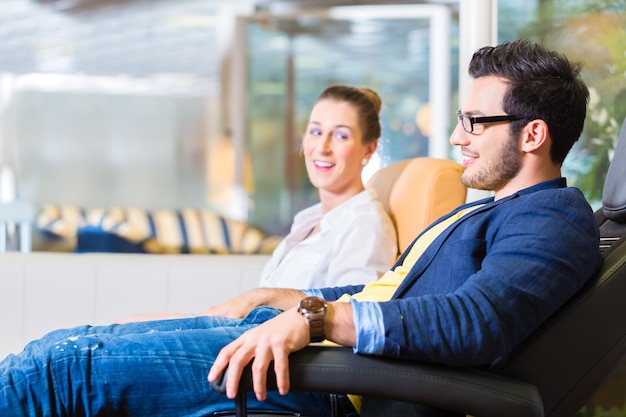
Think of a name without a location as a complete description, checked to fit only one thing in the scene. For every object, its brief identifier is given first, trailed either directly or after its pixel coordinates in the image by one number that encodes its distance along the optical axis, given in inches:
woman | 82.8
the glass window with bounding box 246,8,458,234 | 276.5
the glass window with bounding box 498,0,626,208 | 136.9
